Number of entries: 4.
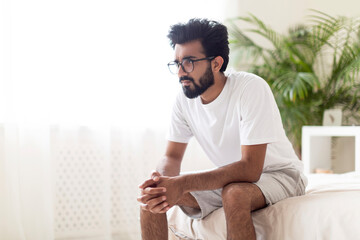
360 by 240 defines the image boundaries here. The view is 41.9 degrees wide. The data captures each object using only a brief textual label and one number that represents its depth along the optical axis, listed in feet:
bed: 4.51
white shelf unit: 9.60
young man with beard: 5.04
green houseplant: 10.39
